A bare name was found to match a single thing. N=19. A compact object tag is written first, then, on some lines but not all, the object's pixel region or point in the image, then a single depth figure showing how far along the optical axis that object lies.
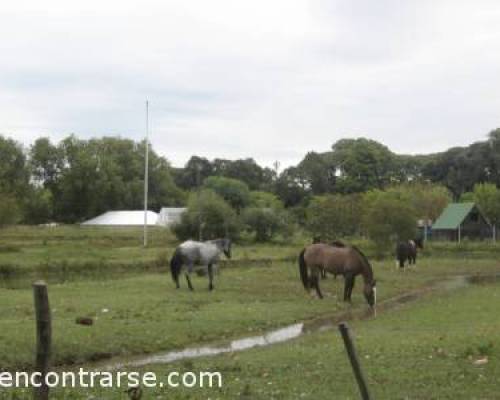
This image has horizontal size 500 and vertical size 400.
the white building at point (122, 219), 97.38
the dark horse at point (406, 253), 41.16
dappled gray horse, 26.45
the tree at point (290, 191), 116.88
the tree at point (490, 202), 83.88
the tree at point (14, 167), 96.88
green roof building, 81.88
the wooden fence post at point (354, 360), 7.43
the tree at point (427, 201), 89.69
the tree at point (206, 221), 64.75
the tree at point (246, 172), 129.00
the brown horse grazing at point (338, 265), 23.95
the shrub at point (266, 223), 68.00
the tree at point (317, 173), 119.19
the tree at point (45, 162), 106.25
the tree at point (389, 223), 51.19
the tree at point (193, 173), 136.25
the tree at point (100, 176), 104.69
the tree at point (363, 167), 114.00
